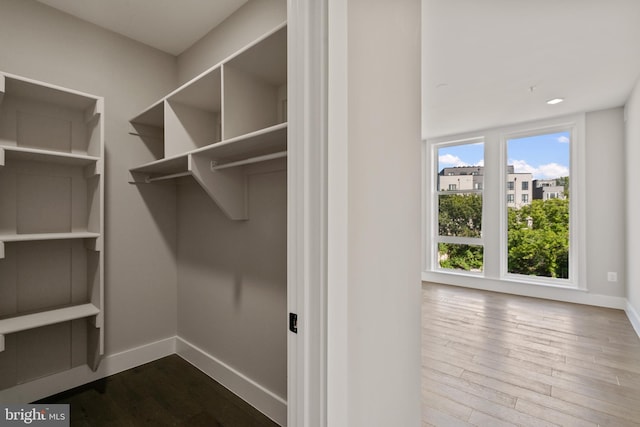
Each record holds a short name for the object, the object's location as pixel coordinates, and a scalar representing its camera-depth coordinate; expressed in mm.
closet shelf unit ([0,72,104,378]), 1884
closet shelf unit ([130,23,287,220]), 1483
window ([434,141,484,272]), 5109
